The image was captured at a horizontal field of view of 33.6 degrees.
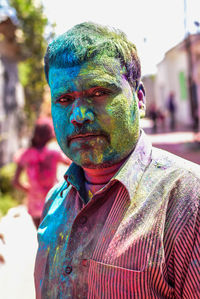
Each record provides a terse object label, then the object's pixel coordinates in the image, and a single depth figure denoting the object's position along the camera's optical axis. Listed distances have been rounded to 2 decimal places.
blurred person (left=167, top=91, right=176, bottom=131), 17.20
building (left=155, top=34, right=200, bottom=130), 17.52
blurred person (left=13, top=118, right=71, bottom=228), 3.82
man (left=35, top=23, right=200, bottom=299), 1.09
